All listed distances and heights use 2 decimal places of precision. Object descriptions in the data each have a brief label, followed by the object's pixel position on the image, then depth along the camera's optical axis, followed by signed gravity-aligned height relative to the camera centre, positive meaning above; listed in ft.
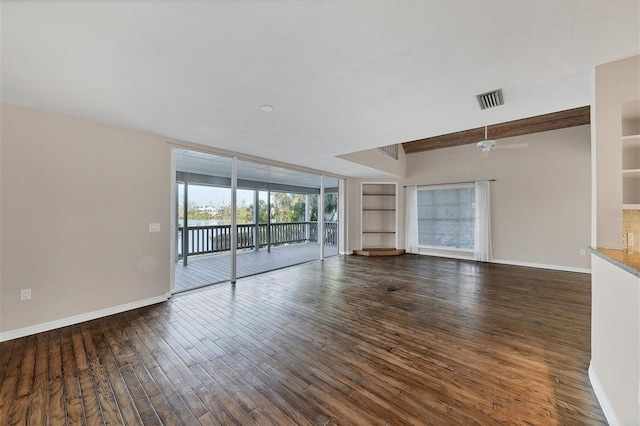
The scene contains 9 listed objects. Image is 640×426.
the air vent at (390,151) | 20.74 +5.65
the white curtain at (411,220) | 23.96 -0.64
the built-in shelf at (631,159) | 6.18 +1.40
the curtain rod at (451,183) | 20.04 +2.84
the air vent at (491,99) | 7.41 +3.71
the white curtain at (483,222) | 20.03 -0.71
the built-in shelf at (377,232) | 25.40 -1.94
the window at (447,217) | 21.61 -0.33
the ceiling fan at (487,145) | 12.92 +3.72
